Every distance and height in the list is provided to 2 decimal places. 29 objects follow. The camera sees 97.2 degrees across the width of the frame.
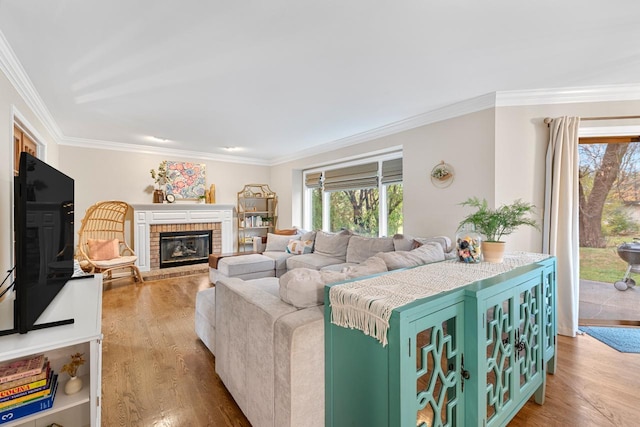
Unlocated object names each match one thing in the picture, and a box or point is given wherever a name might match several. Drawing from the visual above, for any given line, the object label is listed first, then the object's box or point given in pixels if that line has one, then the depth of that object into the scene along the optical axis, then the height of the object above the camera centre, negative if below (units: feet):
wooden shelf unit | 20.31 -0.02
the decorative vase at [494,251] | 6.02 -0.87
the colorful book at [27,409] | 3.55 -2.54
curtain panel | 8.83 -0.13
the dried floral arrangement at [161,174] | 17.03 +2.38
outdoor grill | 9.26 -1.61
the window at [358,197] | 14.25 +0.86
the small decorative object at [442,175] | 10.64 +1.40
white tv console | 3.64 -1.74
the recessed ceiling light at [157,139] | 14.70 +3.99
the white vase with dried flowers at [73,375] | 4.18 -2.45
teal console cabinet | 3.43 -2.17
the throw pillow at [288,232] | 17.72 -1.24
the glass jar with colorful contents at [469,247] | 6.05 -0.79
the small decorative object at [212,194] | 18.88 +1.27
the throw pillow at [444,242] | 9.19 -1.03
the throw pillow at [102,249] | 13.91 -1.78
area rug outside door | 8.08 -3.92
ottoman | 12.90 -2.55
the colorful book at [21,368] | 3.65 -2.08
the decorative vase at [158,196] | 16.88 +1.05
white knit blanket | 3.55 -1.15
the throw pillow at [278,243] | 16.07 -1.75
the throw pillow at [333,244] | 13.60 -1.60
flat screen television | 3.77 -0.36
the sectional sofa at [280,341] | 4.07 -2.11
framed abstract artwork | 17.54 +2.16
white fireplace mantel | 16.39 -0.27
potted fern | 6.06 -0.28
